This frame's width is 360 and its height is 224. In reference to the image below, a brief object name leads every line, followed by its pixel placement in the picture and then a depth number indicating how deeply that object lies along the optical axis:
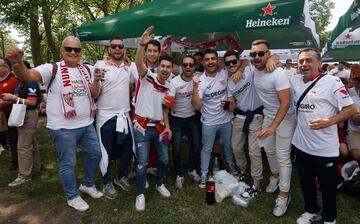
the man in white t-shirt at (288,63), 11.81
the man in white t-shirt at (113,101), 4.04
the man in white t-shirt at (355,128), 4.43
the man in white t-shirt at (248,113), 4.29
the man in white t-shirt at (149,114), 3.95
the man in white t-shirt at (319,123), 3.12
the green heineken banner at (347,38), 4.18
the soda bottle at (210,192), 4.15
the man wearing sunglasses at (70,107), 3.70
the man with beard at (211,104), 4.45
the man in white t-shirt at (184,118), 4.48
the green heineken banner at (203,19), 3.54
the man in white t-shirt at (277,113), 3.67
